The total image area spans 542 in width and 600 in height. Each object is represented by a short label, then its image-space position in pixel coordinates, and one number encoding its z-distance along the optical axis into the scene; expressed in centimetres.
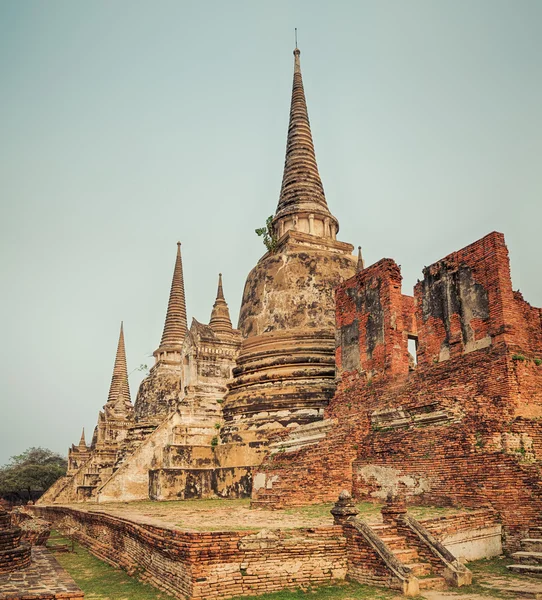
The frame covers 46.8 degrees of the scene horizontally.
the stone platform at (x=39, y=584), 647
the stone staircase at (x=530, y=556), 871
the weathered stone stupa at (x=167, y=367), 3672
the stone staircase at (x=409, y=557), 825
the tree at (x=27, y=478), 5056
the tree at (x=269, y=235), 2411
